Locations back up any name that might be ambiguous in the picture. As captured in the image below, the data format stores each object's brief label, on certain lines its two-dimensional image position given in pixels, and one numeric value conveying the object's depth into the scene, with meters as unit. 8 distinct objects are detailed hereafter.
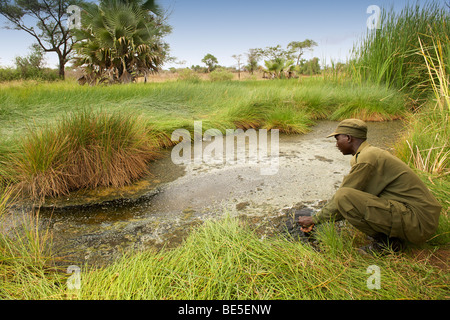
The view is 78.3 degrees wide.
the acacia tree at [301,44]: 29.17
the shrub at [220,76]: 16.59
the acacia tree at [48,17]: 15.84
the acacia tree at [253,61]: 29.42
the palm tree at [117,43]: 11.13
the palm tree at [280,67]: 20.48
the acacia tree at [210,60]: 32.22
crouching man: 1.58
